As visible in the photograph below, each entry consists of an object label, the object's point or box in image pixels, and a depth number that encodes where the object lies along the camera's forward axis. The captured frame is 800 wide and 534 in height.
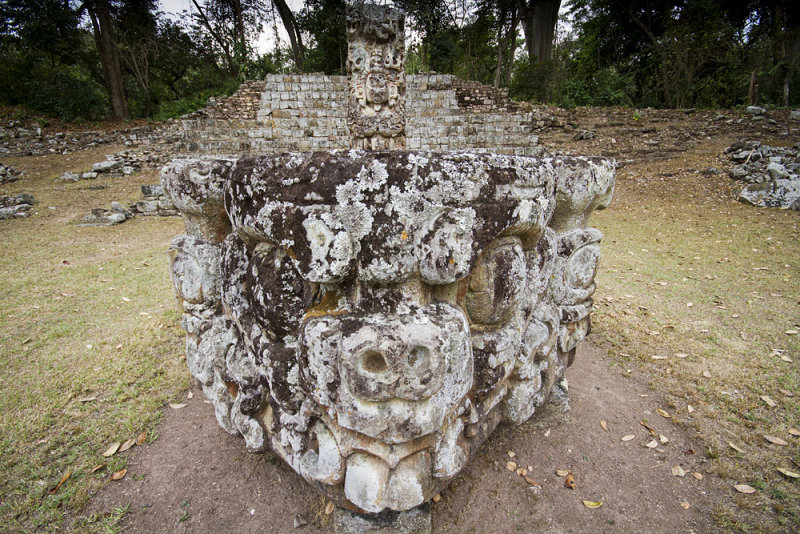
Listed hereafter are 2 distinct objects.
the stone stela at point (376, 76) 3.81
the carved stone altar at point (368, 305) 1.25
